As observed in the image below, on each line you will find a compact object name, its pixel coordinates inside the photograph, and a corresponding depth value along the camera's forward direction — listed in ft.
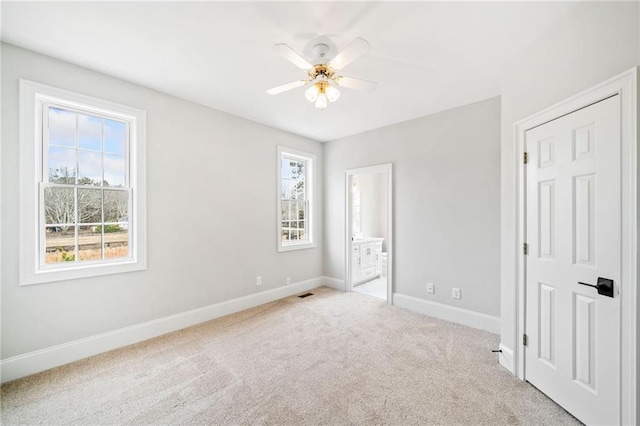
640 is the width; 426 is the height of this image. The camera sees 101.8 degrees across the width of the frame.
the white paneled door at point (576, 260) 5.05
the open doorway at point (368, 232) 13.60
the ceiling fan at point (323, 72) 5.93
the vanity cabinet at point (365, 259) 16.28
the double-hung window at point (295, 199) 14.55
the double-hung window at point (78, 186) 7.38
